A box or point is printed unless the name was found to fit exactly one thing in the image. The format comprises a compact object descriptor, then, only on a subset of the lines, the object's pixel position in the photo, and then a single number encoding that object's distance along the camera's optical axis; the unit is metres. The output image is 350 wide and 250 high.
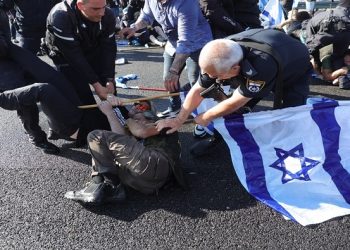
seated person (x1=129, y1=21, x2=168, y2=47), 7.75
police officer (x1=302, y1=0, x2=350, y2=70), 4.58
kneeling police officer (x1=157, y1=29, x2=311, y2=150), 2.26
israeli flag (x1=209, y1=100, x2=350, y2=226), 2.37
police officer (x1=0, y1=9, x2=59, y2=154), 3.05
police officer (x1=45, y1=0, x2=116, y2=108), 2.91
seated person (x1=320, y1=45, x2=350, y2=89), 4.66
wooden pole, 3.01
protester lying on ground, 2.47
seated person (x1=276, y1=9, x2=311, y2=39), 5.94
